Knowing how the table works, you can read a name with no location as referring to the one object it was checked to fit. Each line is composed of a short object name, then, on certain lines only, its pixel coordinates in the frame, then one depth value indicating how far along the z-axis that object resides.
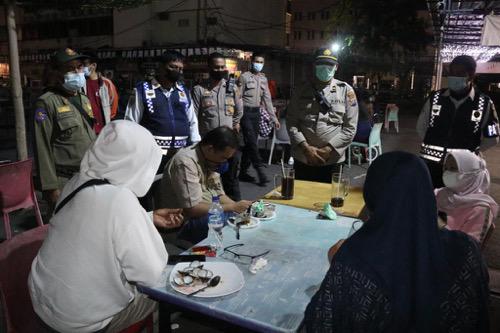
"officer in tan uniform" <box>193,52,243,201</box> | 5.48
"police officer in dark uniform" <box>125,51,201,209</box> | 4.00
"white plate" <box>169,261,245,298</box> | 1.71
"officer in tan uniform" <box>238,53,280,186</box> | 6.73
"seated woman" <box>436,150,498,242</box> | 2.53
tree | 21.34
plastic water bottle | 2.27
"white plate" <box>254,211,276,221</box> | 2.68
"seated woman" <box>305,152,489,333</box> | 1.31
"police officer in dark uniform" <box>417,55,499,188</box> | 3.73
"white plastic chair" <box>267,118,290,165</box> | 7.82
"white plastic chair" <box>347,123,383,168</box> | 7.50
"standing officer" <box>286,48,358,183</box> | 4.11
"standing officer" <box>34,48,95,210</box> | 3.08
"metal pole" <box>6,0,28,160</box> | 4.68
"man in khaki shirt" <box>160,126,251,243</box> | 2.89
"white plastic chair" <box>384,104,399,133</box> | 13.30
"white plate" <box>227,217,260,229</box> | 2.50
